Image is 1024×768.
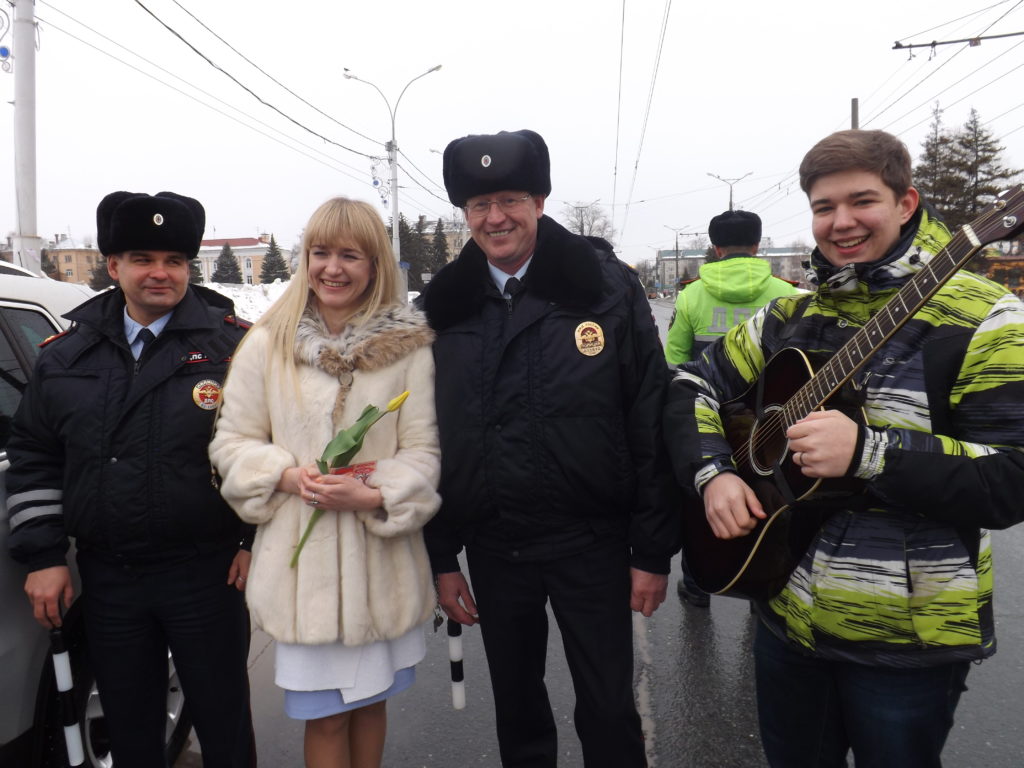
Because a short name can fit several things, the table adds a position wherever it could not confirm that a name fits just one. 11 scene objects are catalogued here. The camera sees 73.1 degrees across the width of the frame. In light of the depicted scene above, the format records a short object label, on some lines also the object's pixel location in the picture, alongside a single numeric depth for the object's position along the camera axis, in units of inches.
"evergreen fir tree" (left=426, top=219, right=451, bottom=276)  2295.4
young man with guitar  60.1
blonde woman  83.0
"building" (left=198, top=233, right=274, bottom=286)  3747.5
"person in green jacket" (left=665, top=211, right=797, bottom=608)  167.8
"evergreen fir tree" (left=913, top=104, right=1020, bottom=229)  1378.0
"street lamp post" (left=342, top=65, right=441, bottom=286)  887.1
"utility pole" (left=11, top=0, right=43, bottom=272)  324.8
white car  86.4
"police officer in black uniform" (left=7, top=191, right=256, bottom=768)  86.4
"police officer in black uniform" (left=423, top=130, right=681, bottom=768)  86.1
